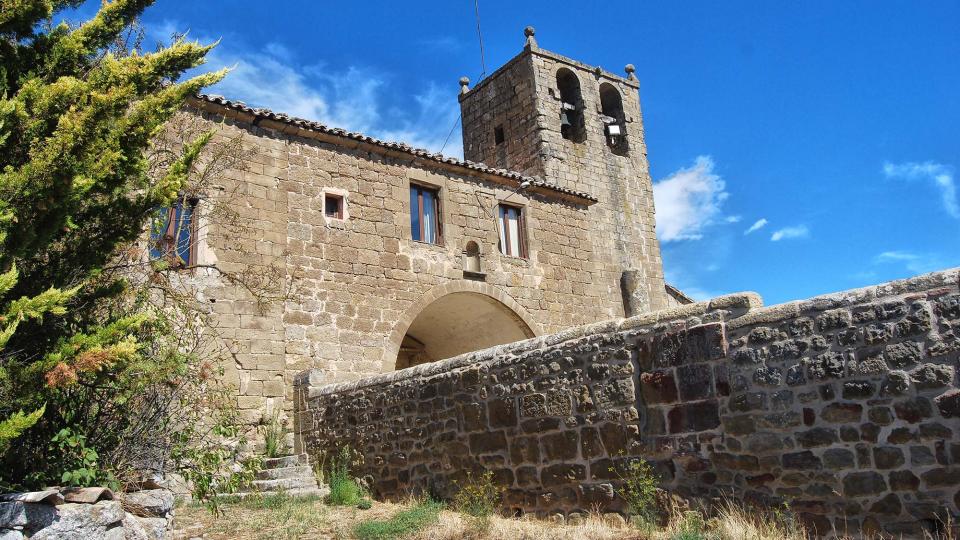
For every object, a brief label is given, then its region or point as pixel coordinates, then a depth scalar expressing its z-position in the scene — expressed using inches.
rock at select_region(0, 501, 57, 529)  178.2
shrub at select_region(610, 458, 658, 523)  230.2
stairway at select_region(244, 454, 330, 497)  356.8
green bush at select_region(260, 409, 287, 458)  409.4
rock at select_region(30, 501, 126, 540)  185.0
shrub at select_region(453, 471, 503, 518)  274.8
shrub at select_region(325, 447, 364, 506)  328.5
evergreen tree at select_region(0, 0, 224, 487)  181.2
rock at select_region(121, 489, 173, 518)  215.6
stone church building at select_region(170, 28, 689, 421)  449.1
